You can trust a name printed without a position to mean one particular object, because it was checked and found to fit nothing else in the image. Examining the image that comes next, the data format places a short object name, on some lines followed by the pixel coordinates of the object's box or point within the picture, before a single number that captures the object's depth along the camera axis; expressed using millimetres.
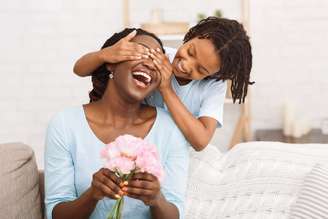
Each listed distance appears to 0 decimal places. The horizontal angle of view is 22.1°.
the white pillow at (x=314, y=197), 2273
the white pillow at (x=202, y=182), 2418
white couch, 2374
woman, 2228
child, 2337
